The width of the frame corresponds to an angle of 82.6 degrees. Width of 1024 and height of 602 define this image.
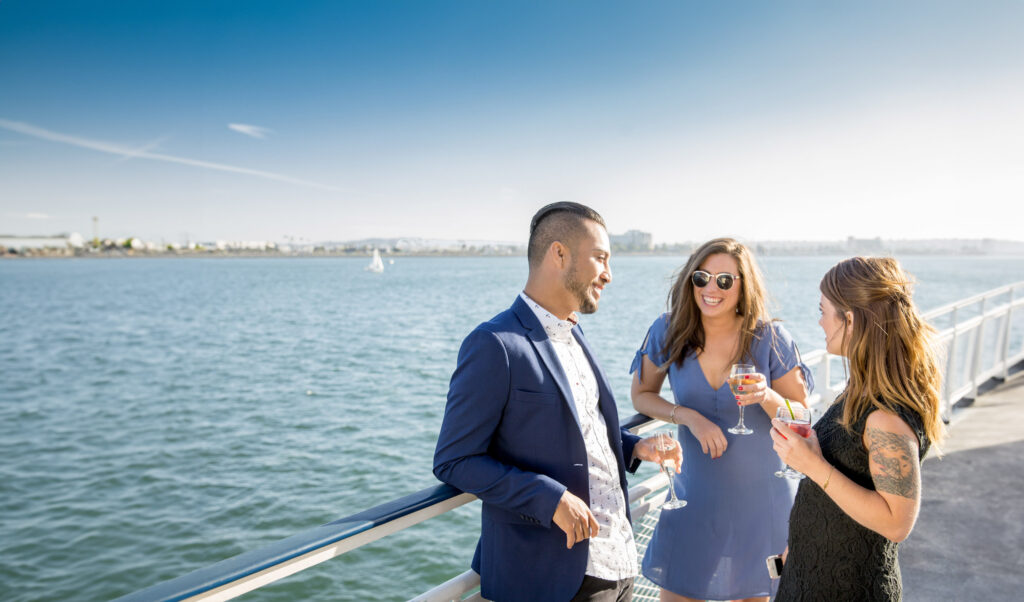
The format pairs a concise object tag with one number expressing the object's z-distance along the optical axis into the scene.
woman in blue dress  2.47
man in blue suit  1.63
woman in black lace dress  1.60
